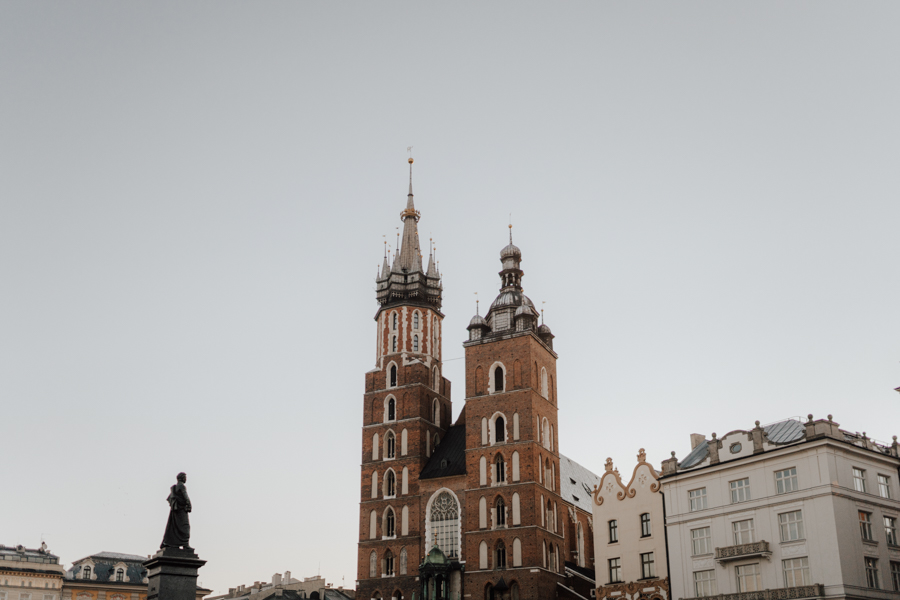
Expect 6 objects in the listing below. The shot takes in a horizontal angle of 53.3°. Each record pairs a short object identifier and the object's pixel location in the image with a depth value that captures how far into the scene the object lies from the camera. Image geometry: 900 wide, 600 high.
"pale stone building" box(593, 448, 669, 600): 47.62
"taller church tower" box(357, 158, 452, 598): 64.75
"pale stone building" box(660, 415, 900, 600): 39.84
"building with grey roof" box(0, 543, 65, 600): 79.62
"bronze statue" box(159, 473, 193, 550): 28.05
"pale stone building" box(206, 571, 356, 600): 78.25
